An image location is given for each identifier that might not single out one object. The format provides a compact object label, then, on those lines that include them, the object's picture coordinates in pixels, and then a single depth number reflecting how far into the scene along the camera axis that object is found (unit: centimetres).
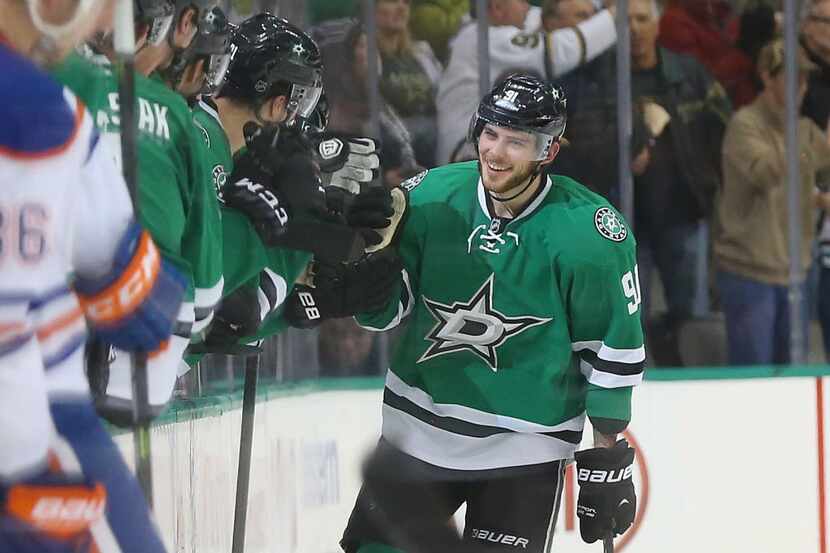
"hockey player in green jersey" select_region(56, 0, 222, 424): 1271
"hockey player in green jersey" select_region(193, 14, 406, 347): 1365
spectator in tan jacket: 1589
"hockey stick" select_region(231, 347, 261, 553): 1389
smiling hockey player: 1436
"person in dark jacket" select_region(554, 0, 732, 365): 1524
